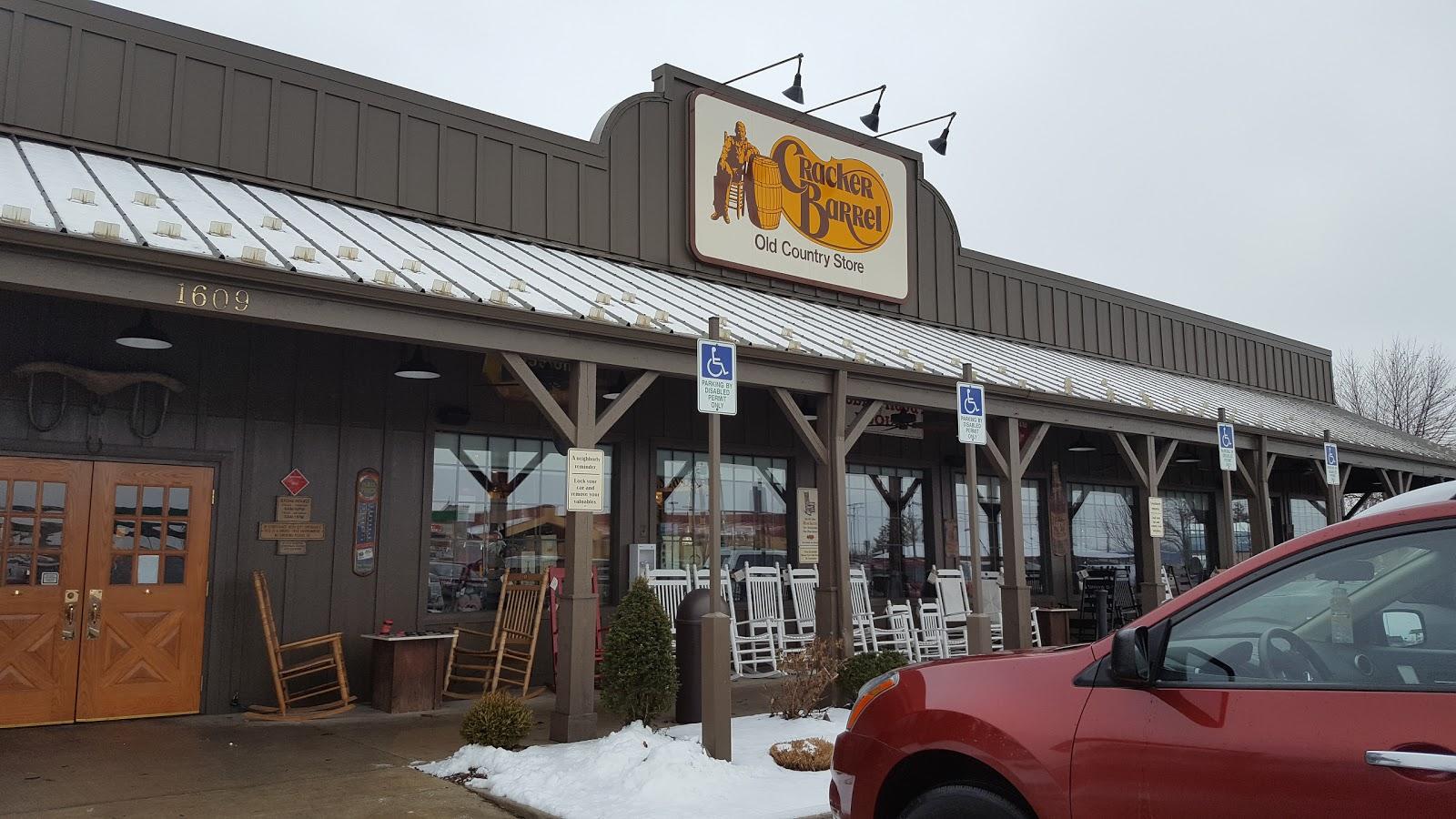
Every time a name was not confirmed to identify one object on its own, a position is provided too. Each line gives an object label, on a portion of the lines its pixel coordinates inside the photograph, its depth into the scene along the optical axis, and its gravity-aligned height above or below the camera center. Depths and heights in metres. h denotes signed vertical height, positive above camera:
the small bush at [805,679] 8.95 -1.01
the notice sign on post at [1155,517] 13.44 +0.46
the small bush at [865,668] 9.30 -0.95
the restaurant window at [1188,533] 19.94 +0.39
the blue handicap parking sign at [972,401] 10.07 +1.41
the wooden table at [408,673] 9.26 -0.99
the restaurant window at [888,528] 14.70 +0.38
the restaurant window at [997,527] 16.64 +0.43
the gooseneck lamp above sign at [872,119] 14.05 +5.57
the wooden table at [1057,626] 14.43 -0.94
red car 2.75 -0.41
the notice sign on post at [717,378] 7.57 +1.24
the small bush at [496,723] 7.34 -1.12
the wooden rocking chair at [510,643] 10.12 -0.82
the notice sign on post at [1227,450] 13.20 +1.26
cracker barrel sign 12.98 +4.44
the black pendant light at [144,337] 8.19 +1.65
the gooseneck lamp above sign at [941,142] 14.88 +5.64
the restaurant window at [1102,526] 17.92 +0.47
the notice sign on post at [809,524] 13.53 +0.39
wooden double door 8.29 -0.24
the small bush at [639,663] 7.96 -0.78
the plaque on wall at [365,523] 9.94 +0.31
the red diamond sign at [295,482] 9.55 +0.65
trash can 8.82 -0.91
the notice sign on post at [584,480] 8.22 +0.57
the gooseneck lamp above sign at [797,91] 12.83 +5.44
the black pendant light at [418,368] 9.49 +1.64
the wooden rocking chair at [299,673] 8.85 -0.96
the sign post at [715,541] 7.25 +0.11
